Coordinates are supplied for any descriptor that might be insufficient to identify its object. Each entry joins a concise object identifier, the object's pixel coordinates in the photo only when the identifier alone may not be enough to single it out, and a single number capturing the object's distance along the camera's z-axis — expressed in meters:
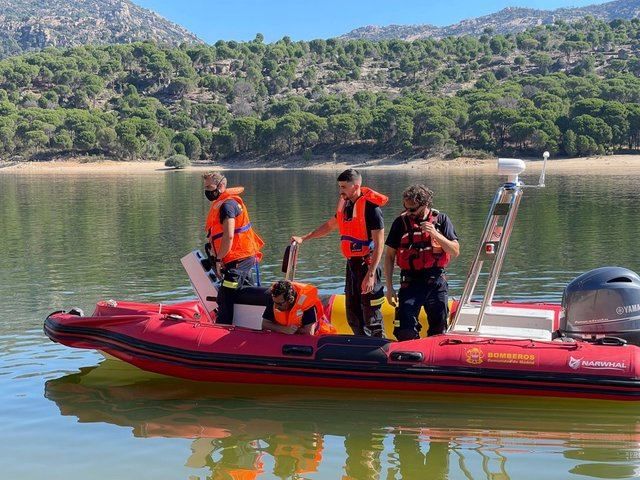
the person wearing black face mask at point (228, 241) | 7.32
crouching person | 7.02
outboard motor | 6.75
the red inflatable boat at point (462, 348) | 6.61
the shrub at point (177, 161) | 68.94
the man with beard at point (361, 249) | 6.91
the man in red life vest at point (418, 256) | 6.51
